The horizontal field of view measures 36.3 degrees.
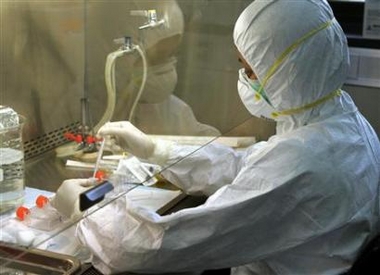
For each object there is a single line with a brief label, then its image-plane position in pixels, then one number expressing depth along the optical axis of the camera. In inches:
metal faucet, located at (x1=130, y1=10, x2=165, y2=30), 81.8
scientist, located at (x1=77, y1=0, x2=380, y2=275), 51.8
